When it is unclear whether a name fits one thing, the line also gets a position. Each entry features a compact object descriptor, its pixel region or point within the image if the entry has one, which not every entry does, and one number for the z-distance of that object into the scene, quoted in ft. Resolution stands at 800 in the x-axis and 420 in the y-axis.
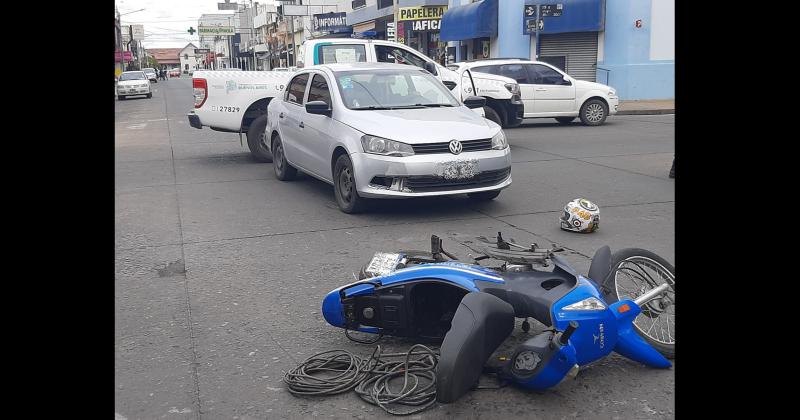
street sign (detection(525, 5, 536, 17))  92.38
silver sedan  26.02
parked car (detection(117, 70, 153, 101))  131.44
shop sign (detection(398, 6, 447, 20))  123.75
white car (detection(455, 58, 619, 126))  60.54
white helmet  23.94
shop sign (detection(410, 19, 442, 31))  123.95
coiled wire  12.47
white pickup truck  42.32
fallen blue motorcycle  11.91
